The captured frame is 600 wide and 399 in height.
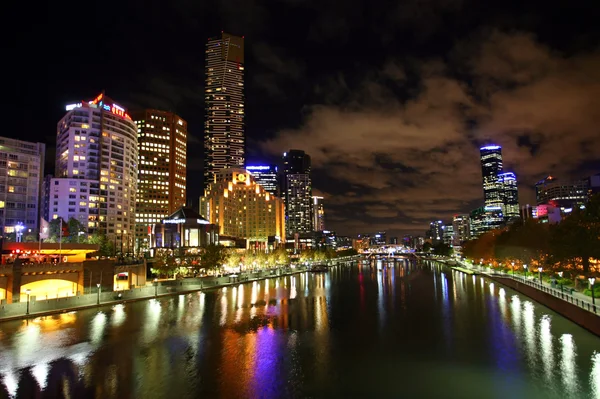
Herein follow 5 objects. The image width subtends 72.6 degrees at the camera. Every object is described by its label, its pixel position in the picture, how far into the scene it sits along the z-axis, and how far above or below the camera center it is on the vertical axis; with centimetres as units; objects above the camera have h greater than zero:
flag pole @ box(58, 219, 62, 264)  6912 -123
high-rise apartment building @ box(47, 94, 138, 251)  13788 +2635
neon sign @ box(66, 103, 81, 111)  14530 +4939
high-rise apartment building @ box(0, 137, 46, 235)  12781 +2055
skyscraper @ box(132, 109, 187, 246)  18320 +101
